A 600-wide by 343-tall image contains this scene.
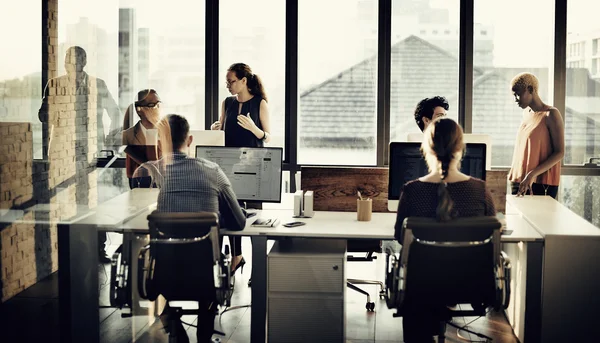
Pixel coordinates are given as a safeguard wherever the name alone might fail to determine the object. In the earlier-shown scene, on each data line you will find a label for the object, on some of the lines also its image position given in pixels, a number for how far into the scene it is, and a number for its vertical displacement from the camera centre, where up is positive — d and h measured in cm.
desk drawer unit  437 -90
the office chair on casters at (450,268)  367 -63
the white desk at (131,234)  383 -56
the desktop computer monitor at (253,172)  489 -26
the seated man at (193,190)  415 -32
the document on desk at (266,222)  458 -53
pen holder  477 -47
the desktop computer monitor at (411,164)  466 -20
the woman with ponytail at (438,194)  382 -30
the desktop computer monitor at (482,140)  490 -6
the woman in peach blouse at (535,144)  559 -9
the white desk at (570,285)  426 -81
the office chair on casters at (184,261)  388 -65
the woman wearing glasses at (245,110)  598 +13
